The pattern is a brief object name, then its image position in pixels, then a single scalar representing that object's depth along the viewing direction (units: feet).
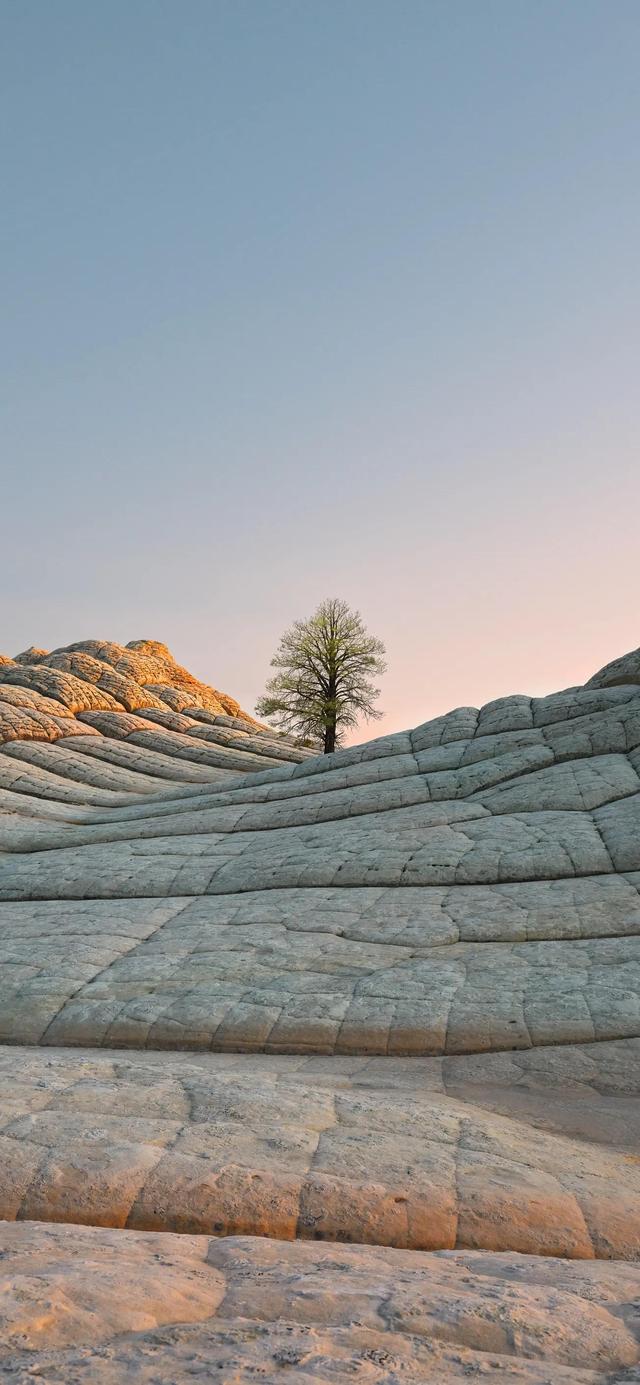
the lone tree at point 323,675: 134.62
